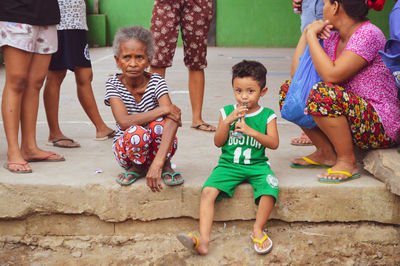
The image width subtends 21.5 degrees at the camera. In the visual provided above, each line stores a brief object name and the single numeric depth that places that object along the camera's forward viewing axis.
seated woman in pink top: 5.90
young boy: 5.61
